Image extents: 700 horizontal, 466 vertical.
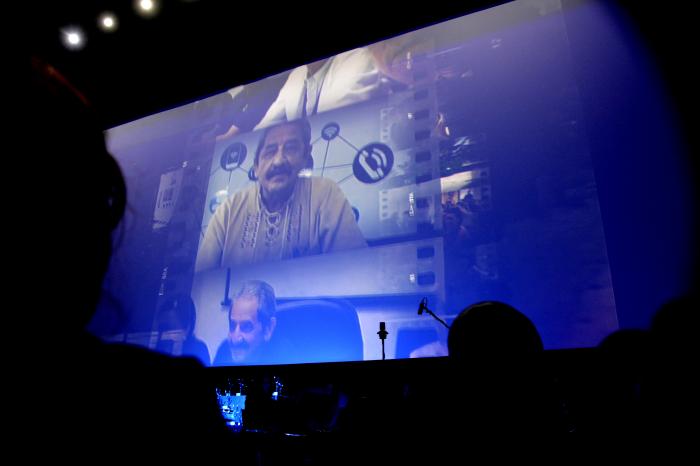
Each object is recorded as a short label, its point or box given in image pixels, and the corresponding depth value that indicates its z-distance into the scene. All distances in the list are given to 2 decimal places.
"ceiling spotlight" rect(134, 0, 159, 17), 3.65
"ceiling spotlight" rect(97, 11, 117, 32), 3.77
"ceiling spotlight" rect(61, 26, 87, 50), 3.93
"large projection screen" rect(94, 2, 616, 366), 2.68
